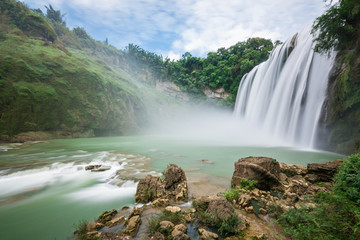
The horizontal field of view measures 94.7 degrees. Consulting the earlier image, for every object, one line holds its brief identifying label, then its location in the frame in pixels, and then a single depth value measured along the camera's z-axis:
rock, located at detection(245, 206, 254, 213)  3.35
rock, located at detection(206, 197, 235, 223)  2.83
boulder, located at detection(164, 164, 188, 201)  4.11
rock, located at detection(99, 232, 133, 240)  2.34
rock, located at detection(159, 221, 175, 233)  2.66
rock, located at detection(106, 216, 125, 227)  3.03
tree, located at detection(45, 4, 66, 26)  41.84
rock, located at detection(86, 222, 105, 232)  2.90
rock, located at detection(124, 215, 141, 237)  2.72
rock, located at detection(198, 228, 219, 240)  2.51
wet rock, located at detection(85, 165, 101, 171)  6.75
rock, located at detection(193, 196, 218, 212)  3.40
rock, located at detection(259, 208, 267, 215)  3.31
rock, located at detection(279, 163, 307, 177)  5.35
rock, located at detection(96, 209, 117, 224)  3.21
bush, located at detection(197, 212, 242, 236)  2.69
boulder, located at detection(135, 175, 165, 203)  4.03
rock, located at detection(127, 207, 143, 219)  3.20
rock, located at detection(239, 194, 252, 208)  3.51
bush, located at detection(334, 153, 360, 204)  2.58
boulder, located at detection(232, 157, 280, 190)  4.48
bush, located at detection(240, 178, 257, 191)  4.30
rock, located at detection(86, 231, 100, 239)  2.63
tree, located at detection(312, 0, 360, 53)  8.60
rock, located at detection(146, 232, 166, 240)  2.48
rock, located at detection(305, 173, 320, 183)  4.67
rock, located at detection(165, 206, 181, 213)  3.22
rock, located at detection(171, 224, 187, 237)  2.57
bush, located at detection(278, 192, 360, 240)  1.93
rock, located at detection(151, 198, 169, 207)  3.64
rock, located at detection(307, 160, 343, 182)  4.57
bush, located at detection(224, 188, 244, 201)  3.78
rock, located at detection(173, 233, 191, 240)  2.40
